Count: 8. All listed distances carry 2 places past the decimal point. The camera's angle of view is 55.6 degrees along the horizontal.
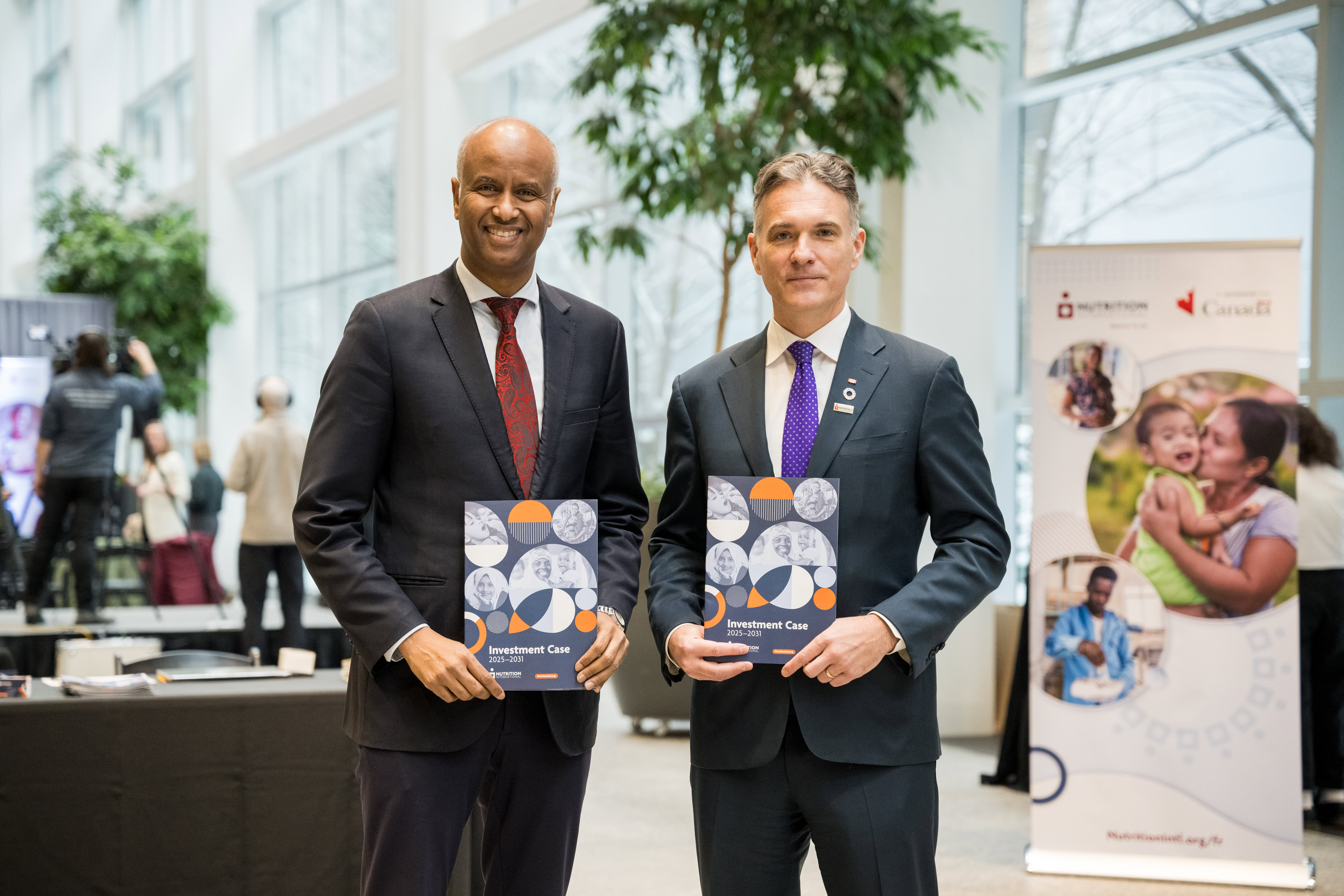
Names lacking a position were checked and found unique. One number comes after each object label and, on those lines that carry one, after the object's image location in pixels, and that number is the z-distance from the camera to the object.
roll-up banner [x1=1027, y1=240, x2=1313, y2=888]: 4.02
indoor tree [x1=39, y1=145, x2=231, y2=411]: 13.09
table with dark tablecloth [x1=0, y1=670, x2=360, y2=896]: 2.89
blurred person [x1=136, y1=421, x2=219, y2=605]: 8.34
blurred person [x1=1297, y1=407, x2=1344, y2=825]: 4.68
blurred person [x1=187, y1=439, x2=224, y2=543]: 9.70
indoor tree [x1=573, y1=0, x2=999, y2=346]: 5.09
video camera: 8.63
